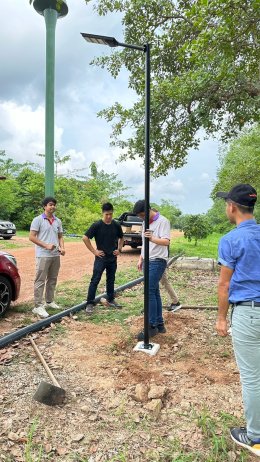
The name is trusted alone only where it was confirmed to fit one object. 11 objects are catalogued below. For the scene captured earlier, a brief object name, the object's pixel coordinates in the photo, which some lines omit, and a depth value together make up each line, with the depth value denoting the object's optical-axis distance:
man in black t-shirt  6.58
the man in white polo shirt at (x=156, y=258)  4.92
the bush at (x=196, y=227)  18.03
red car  6.04
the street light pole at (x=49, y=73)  10.19
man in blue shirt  2.77
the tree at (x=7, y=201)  28.23
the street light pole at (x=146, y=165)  4.60
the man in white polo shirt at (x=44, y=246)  6.15
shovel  3.47
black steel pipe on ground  4.90
